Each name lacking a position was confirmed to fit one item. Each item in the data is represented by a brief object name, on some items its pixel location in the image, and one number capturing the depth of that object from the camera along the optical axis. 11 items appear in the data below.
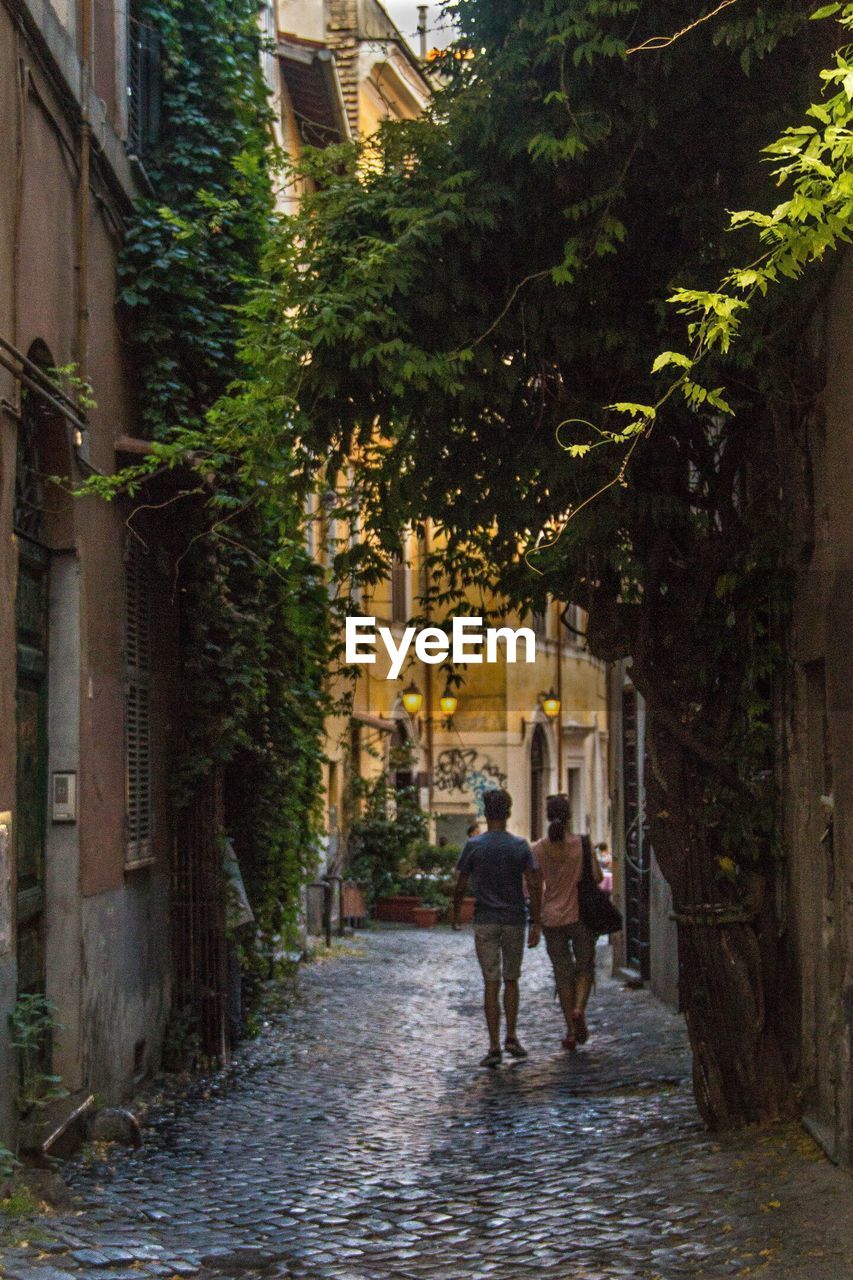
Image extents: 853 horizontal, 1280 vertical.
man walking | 12.05
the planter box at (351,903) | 23.75
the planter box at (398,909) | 26.12
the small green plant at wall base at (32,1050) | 7.53
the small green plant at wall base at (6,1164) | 6.73
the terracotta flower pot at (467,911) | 25.97
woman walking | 12.42
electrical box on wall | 9.02
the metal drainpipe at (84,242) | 9.35
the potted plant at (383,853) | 25.89
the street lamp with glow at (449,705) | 28.84
